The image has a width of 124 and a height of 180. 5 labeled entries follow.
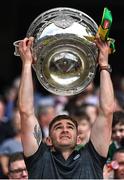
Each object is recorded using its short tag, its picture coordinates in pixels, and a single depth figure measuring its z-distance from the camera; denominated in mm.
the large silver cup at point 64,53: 8599
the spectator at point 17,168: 9995
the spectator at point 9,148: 11290
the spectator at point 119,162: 9623
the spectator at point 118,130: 10384
